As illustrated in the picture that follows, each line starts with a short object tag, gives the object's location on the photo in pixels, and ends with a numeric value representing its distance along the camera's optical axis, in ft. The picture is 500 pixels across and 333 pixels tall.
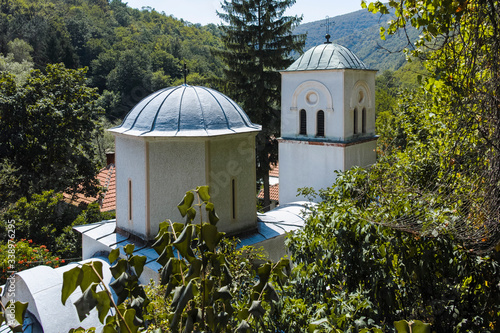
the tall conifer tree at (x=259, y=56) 60.59
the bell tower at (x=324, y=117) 37.99
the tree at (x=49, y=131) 46.39
